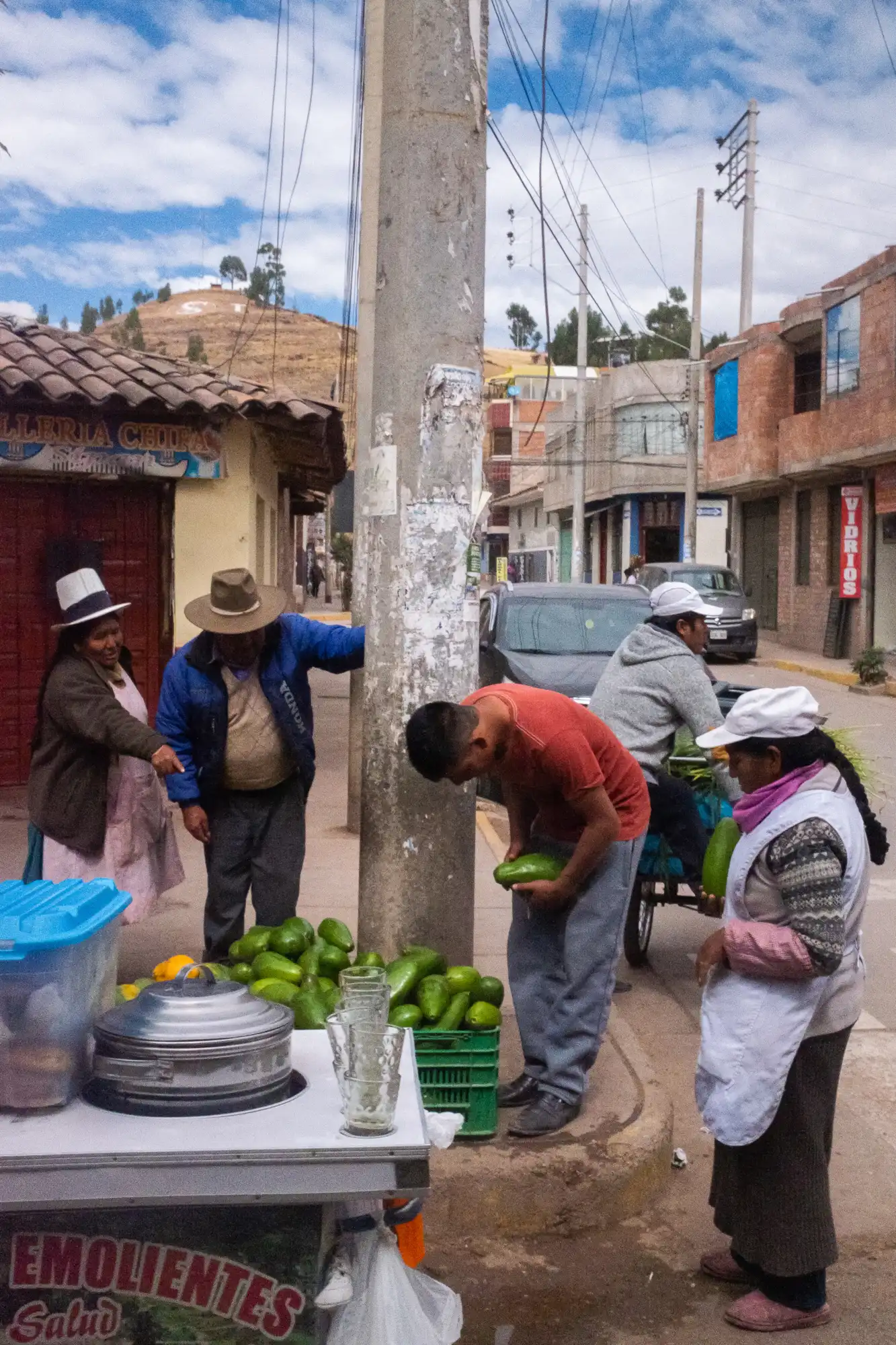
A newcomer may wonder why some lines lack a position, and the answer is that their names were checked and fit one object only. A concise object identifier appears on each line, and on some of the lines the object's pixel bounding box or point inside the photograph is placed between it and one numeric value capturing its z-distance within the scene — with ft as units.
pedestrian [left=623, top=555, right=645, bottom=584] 100.01
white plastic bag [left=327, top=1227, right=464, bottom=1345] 7.87
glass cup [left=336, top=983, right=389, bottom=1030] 8.04
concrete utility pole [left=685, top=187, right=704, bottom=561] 107.45
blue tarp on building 104.17
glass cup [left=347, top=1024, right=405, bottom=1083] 7.77
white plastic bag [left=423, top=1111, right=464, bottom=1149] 8.52
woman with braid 10.69
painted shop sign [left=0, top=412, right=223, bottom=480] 31.55
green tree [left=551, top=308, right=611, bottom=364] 298.97
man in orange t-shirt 12.77
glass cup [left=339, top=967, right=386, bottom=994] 9.41
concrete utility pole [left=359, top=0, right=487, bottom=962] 14.52
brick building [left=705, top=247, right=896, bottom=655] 79.51
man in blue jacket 15.94
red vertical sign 84.58
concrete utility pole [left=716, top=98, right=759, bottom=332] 108.78
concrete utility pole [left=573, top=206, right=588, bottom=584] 123.13
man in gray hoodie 19.06
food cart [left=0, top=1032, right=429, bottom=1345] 7.29
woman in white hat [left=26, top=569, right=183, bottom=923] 15.97
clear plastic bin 7.55
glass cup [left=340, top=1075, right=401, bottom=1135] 7.60
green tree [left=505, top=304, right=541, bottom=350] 380.99
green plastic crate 13.25
